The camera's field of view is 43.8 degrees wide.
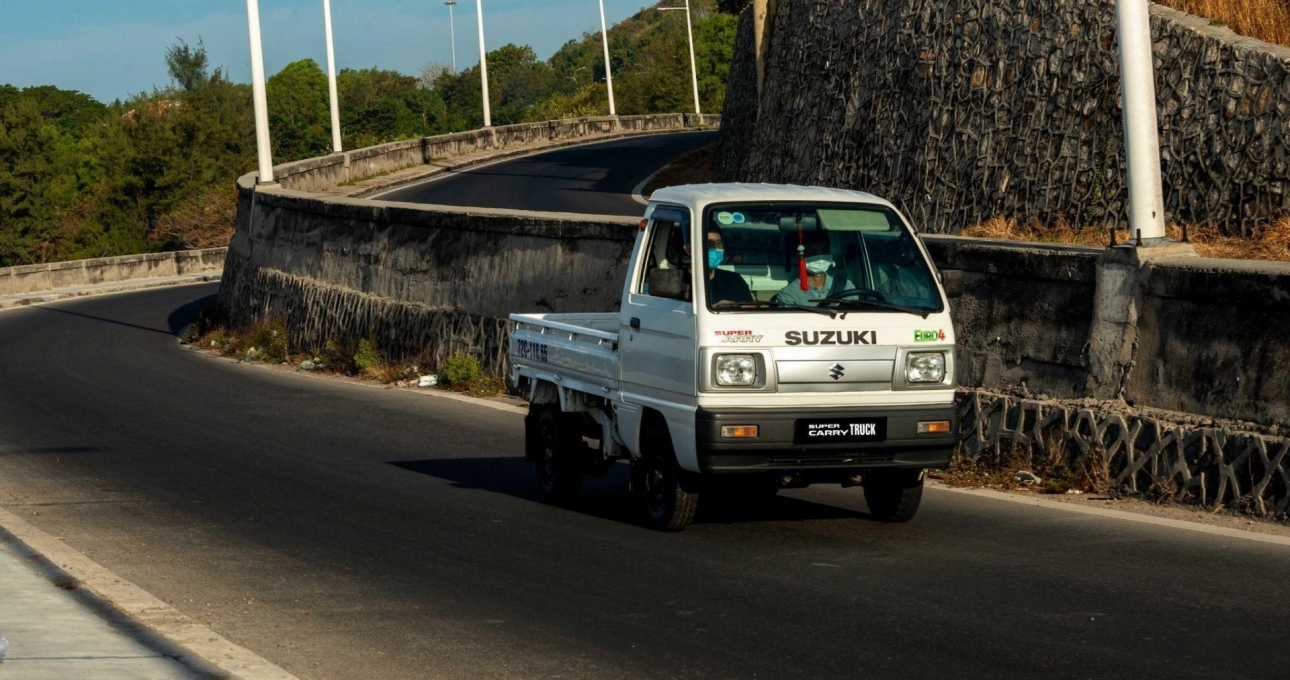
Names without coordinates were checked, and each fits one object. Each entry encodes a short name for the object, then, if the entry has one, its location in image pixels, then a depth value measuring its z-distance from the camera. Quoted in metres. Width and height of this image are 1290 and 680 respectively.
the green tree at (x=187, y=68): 162.50
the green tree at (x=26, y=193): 108.50
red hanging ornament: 9.75
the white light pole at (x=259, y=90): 31.66
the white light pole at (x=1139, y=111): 11.85
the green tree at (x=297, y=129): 128.00
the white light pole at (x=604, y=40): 82.95
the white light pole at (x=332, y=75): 58.66
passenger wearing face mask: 9.50
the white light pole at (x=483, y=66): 68.69
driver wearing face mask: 9.65
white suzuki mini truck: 9.26
